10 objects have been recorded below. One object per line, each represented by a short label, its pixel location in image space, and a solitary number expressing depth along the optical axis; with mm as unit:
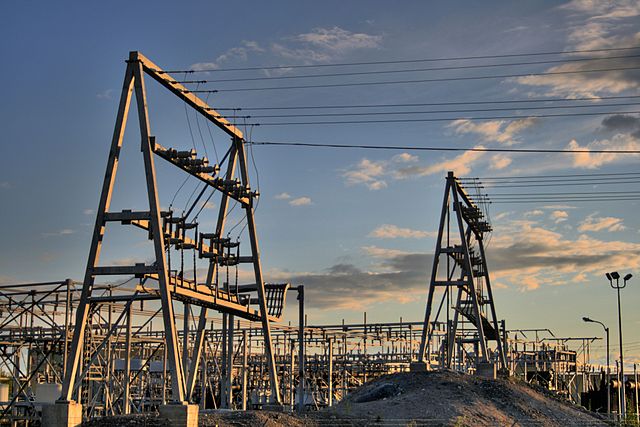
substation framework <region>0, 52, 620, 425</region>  22297
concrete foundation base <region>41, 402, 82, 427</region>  20984
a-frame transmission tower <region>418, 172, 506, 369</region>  37688
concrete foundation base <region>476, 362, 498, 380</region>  38156
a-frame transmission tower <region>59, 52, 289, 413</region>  21797
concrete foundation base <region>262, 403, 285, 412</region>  28733
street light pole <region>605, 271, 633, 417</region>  45469
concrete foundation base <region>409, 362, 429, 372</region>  36156
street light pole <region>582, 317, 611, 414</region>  52544
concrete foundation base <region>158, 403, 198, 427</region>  20391
